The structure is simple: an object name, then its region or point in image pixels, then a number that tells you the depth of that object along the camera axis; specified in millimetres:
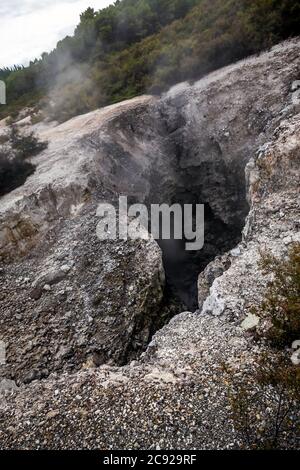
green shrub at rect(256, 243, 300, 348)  6855
